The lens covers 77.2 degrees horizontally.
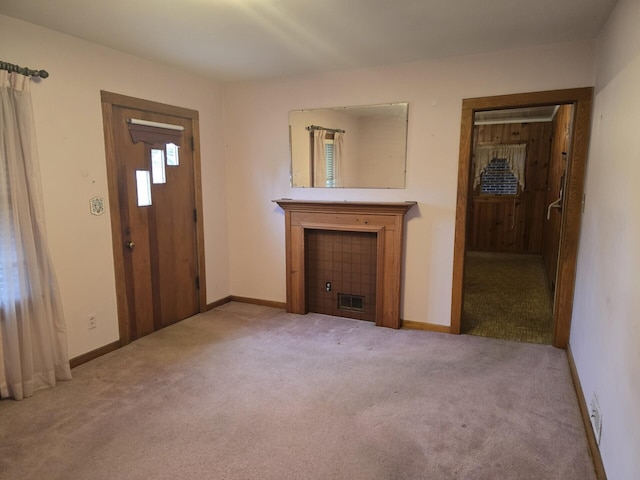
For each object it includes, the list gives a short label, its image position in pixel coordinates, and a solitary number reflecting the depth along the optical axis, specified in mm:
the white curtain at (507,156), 7094
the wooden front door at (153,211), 3221
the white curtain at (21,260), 2408
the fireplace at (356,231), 3662
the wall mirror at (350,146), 3625
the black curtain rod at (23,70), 2383
